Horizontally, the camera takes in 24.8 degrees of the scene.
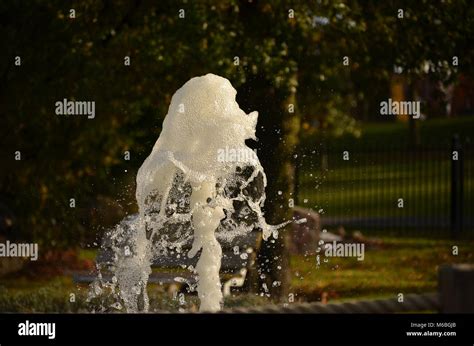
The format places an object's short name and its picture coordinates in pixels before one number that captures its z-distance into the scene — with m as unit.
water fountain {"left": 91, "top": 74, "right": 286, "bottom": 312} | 10.26
